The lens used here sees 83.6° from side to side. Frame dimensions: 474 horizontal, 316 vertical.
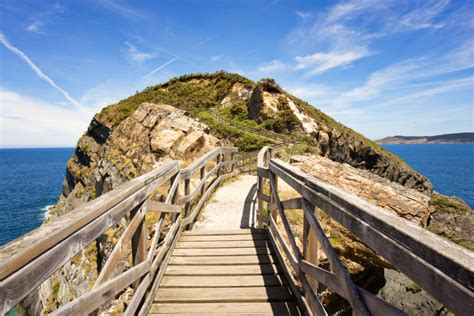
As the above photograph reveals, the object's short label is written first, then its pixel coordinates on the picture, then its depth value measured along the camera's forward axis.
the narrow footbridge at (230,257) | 1.06
